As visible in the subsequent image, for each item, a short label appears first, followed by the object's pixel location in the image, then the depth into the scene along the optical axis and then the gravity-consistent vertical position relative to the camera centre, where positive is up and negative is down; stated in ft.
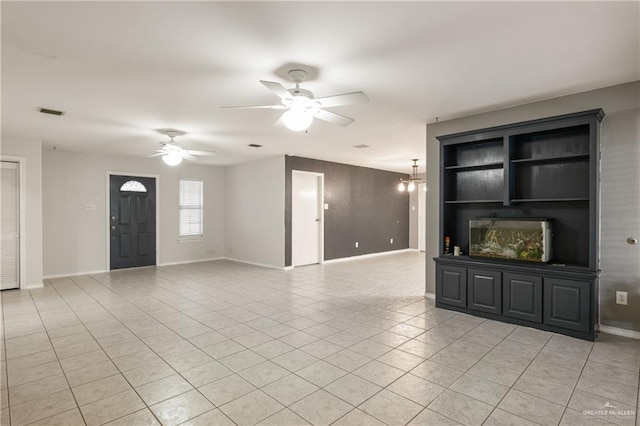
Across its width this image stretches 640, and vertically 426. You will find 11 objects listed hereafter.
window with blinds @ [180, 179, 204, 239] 26.45 +0.06
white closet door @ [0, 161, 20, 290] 17.02 -0.83
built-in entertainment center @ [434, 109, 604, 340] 10.73 -0.55
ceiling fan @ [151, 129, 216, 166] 16.54 +3.00
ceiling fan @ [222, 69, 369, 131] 8.98 +2.99
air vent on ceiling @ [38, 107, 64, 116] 12.65 +3.78
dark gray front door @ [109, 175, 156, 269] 22.97 -0.82
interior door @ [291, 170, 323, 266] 24.04 -0.62
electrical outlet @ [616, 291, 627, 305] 10.68 -2.79
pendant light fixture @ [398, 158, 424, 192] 28.24 +2.75
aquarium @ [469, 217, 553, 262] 11.70 -1.04
